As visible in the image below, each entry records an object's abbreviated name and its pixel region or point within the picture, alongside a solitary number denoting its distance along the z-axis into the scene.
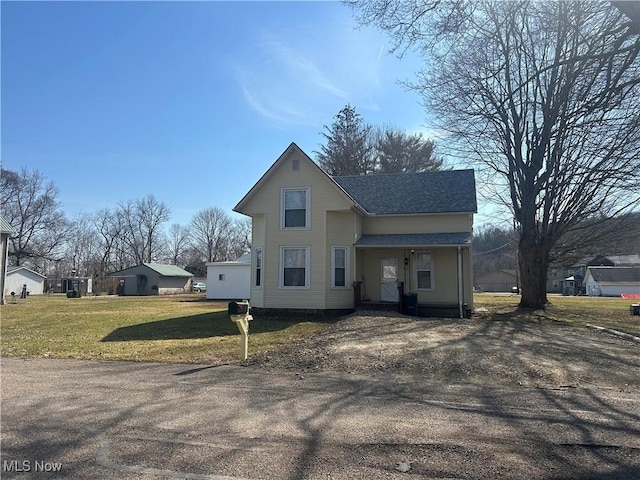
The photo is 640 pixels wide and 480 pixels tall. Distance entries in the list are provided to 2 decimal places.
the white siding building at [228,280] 36.46
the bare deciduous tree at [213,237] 80.71
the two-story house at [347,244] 17.89
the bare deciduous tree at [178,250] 83.62
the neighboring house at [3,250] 27.66
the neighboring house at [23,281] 49.19
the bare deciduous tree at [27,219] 60.47
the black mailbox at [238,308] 9.66
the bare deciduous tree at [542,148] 18.97
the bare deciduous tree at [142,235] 76.06
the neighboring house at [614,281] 62.16
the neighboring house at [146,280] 49.28
